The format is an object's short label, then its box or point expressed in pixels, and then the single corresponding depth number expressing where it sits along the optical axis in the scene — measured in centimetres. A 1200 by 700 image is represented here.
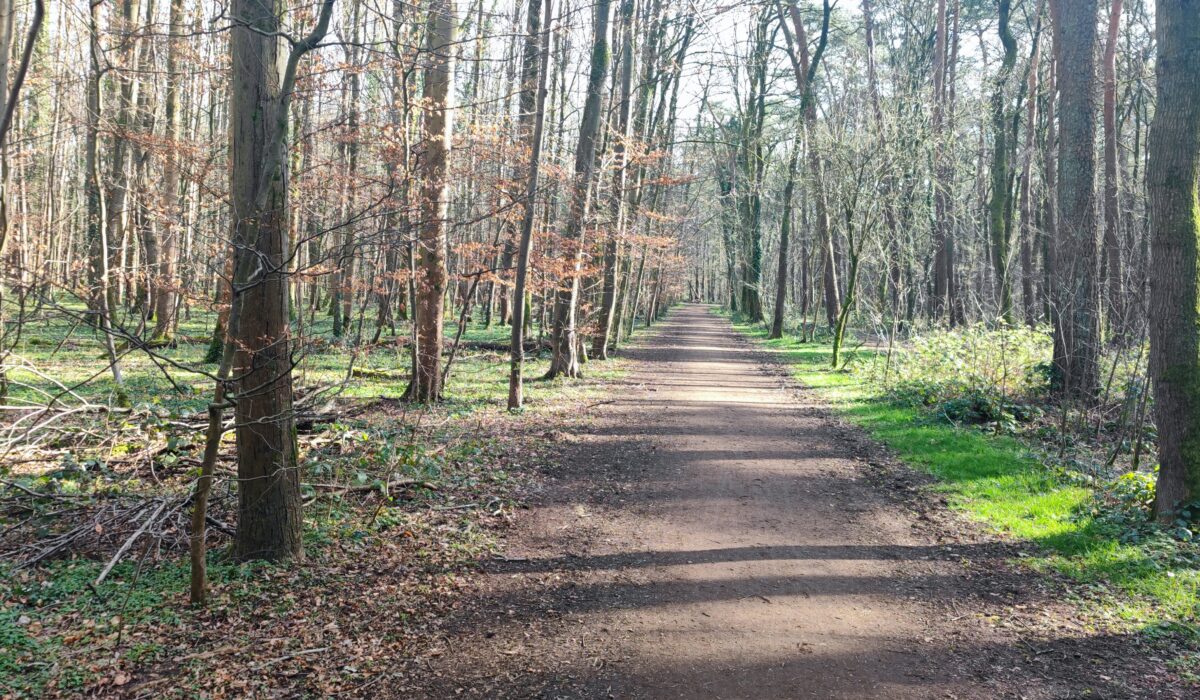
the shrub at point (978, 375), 1142
